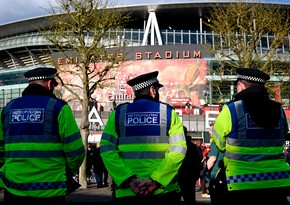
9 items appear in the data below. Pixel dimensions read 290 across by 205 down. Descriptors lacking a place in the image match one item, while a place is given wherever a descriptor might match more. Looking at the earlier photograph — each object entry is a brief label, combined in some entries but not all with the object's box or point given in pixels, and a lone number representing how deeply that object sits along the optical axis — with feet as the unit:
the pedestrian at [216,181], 13.84
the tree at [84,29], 58.85
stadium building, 167.43
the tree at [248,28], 74.06
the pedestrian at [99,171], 62.71
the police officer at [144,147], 12.73
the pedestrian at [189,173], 29.38
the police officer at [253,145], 12.96
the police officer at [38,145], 12.89
